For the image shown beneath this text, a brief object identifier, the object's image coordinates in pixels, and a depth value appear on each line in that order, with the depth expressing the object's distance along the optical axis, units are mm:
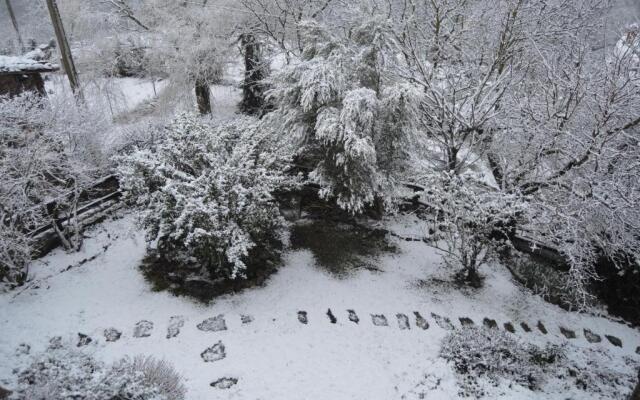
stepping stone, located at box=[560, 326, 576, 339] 7082
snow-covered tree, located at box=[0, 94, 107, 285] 6562
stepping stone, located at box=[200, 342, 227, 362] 5566
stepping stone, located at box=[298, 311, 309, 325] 6461
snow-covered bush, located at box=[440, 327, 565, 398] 5750
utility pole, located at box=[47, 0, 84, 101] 10180
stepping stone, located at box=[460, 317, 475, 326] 6855
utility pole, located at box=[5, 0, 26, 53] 23734
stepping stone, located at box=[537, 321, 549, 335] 7055
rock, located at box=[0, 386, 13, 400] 4305
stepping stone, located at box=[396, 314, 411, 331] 6613
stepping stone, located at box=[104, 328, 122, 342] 5769
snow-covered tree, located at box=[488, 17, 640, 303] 6797
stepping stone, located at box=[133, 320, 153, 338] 5898
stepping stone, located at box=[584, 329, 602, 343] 7102
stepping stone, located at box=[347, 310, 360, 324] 6602
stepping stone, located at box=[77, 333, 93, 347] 5629
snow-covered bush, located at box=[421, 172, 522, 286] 6961
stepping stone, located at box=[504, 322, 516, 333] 6921
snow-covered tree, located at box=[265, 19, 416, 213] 7305
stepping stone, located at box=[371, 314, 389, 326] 6632
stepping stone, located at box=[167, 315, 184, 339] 5962
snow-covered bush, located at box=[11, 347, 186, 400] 4117
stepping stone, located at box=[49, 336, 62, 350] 5508
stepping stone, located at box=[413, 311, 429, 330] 6681
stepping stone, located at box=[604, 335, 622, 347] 7130
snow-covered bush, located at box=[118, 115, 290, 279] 6371
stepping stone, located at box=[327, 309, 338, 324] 6521
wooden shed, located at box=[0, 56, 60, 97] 9656
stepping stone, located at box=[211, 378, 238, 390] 5136
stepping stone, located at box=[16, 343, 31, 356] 5337
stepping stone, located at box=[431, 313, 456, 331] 6734
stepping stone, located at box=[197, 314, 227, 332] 6128
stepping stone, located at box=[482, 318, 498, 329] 6915
